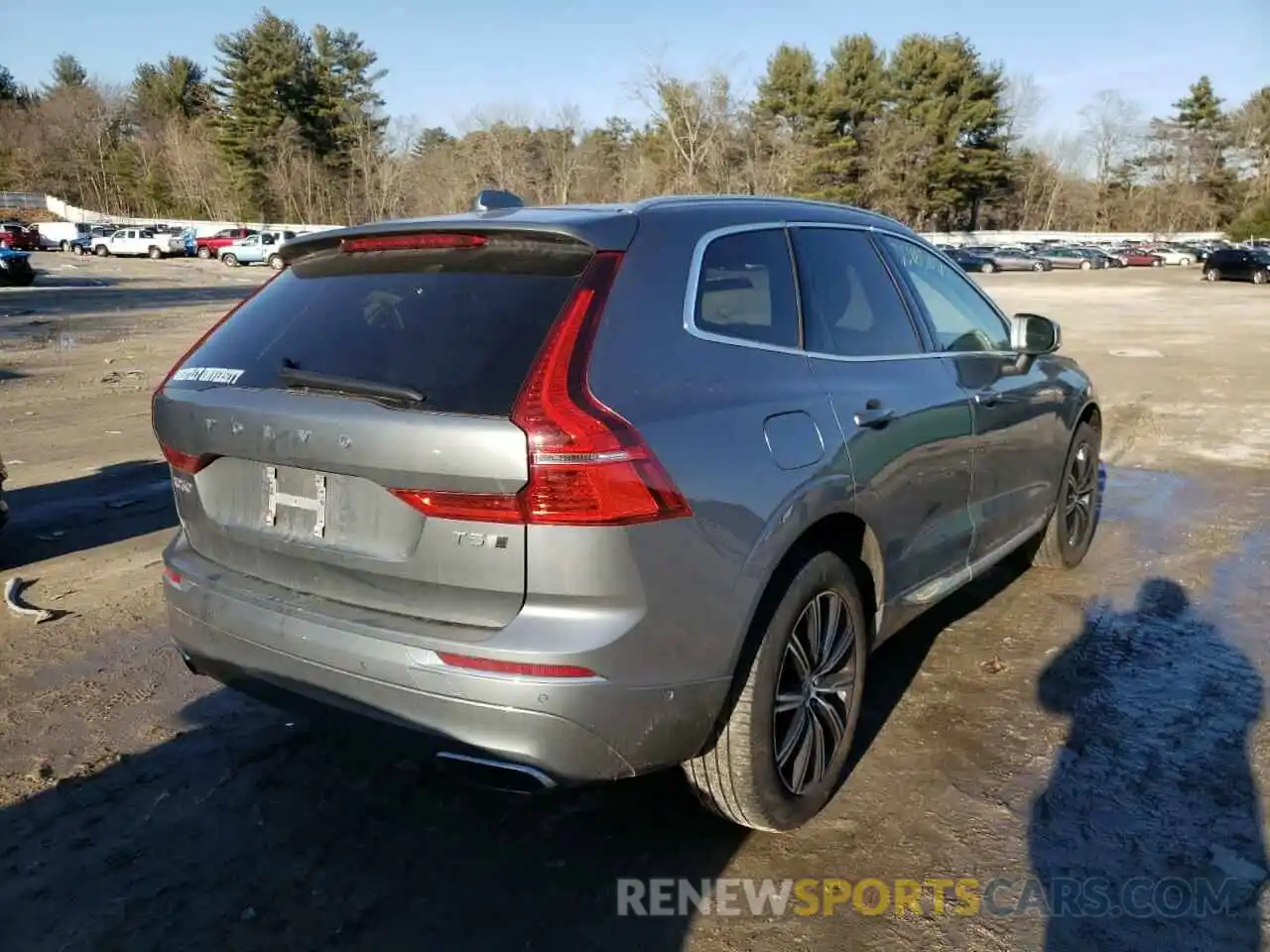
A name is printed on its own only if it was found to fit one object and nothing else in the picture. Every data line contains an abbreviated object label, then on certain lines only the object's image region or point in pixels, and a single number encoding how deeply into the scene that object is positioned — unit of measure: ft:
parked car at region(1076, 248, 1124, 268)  189.57
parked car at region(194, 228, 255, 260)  165.99
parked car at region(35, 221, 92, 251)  181.78
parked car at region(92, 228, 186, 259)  168.55
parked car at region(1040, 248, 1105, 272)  186.60
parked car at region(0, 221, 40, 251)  147.64
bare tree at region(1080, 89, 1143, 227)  297.53
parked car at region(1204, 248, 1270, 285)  132.36
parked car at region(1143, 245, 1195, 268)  203.31
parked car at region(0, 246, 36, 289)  93.66
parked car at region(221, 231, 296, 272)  151.02
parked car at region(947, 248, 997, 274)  172.60
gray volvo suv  7.36
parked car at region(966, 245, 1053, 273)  179.52
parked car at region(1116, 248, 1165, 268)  196.75
